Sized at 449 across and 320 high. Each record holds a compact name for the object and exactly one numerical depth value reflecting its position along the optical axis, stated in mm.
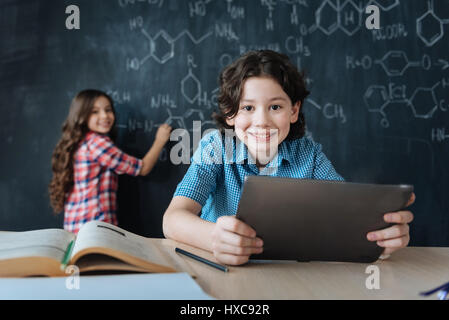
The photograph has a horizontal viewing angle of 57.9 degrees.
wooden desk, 617
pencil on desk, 743
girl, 2234
